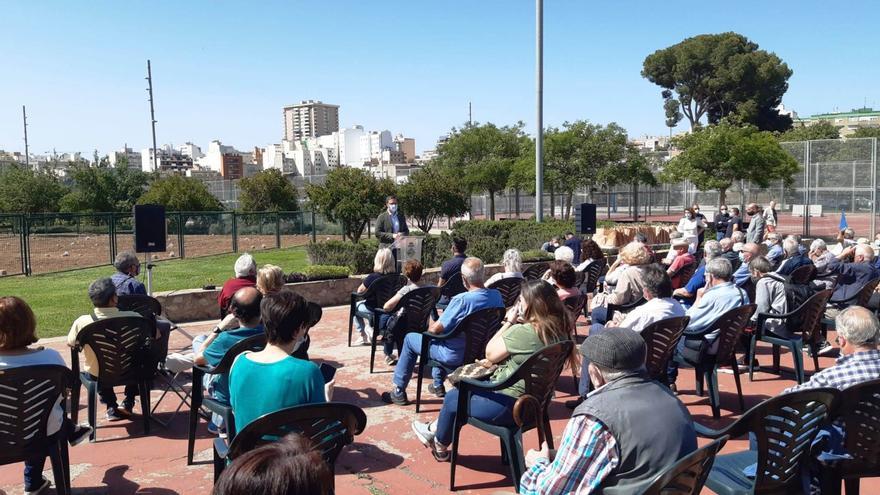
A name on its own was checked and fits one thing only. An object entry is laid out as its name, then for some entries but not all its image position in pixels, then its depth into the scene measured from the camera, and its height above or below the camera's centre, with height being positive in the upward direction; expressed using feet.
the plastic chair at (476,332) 16.87 -3.42
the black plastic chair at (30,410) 11.43 -3.56
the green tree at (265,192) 119.03 +1.41
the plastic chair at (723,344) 17.29 -3.94
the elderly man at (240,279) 20.31 -2.41
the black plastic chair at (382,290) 23.47 -3.21
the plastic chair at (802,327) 19.39 -4.16
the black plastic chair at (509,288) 23.38 -3.20
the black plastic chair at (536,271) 28.22 -3.20
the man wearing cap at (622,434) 8.11 -2.92
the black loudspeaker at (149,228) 30.22 -1.20
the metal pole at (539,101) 54.65 +7.73
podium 35.88 -2.73
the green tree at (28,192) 141.38 +2.61
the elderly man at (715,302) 18.22 -2.99
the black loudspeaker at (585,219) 45.91 -1.66
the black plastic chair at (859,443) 10.48 -3.98
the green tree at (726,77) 179.01 +31.15
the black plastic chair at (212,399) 12.73 -3.97
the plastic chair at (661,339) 15.84 -3.46
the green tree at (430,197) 76.23 +0.01
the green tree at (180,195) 121.60 +1.16
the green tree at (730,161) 74.33 +3.51
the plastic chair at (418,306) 20.94 -3.39
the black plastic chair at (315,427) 8.98 -3.16
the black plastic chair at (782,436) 9.42 -3.55
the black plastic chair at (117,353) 15.69 -3.61
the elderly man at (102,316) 16.21 -2.81
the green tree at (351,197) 67.21 +0.15
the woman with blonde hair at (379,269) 24.31 -2.57
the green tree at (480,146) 119.14 +9.04
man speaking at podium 37.04 -1.43
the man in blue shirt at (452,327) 17.24 -3.32
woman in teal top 10.10 -2.63
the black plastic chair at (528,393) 12.39 -3.77
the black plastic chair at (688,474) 7.79 -3.34
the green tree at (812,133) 171.42 +17.01
